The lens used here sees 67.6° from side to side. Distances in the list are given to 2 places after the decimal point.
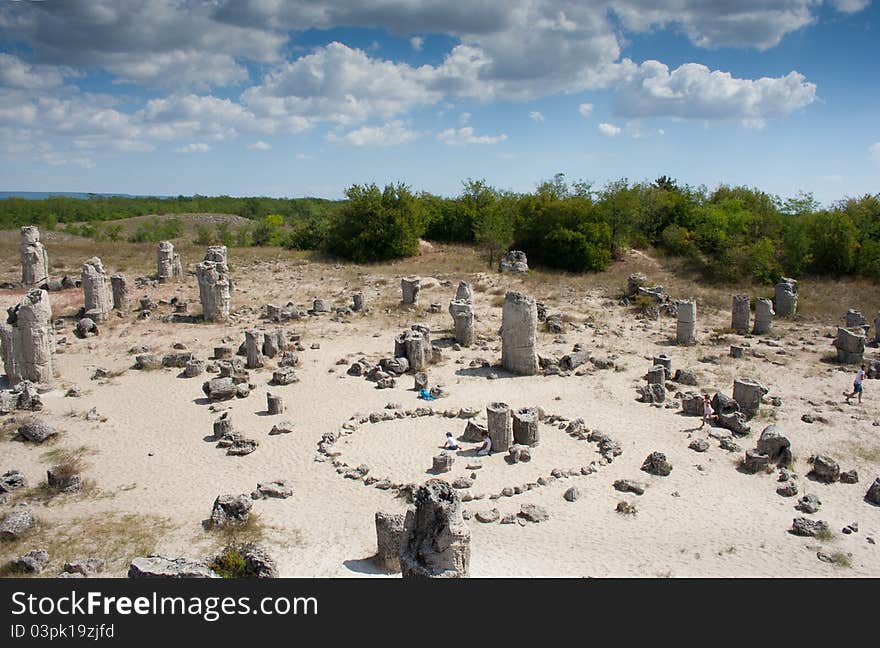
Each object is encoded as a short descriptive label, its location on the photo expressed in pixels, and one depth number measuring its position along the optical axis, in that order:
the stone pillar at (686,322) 25.50
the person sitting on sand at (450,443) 16.17
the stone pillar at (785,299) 29.97
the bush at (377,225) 41.97
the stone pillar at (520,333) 21.78
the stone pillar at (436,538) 10.33
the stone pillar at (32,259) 33.72
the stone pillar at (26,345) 20.28
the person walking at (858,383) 19.11
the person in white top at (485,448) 15.94
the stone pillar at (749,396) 18.23
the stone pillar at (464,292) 28.40
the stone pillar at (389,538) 11.09
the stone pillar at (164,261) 35.50
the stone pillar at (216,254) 32.62
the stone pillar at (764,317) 27.05
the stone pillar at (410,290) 30.80
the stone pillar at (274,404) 18.36
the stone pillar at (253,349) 22.23
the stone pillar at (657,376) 20.47
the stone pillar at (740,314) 27.23
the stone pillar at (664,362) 21.58
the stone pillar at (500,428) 16.09
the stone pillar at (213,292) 27.86
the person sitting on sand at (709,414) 17.66
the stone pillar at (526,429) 16.44
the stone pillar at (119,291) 30.50
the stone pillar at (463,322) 25.22
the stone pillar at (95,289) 28.30
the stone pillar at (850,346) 22.61
